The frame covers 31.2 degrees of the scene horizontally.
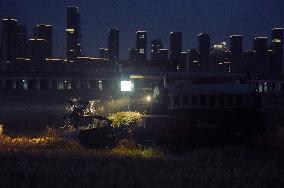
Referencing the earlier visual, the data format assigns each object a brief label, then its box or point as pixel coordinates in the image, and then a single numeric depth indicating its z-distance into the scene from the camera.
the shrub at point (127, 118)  22.92
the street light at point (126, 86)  32.72
